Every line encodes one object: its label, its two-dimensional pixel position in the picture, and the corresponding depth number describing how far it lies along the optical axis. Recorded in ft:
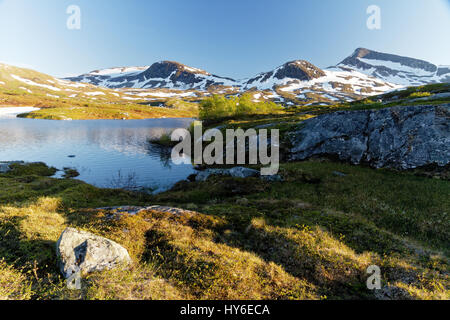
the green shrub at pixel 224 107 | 260.62
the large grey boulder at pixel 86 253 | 24.85
